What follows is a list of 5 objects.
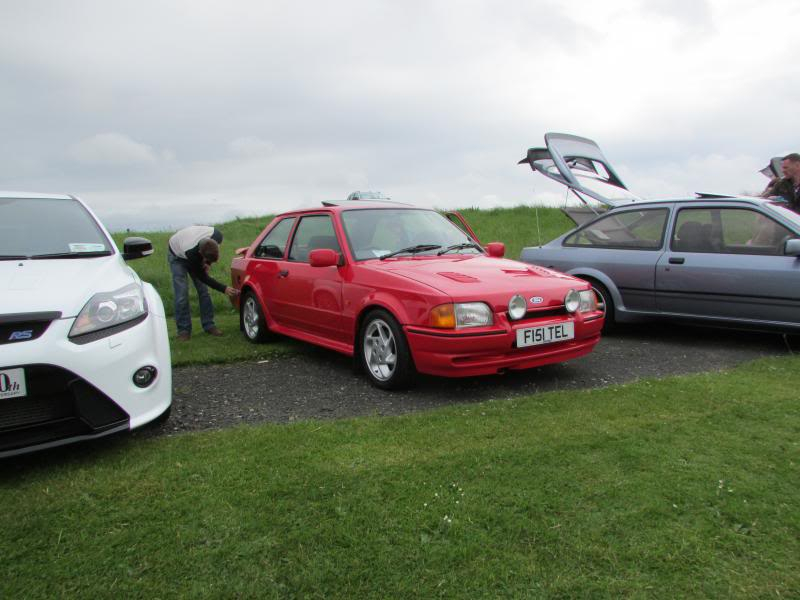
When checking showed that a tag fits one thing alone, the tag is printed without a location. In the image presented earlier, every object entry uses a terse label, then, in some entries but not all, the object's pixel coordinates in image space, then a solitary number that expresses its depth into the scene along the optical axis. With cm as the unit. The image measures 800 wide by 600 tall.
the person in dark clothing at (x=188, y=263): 720
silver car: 572
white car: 308
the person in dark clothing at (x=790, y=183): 711
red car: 440
